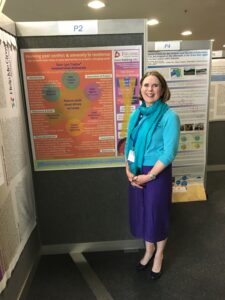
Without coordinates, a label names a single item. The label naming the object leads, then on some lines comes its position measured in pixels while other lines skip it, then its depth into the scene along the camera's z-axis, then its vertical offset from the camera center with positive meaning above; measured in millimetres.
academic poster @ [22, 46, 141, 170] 1697 -9
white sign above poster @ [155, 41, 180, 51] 2678 +568
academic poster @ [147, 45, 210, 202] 2725 -109
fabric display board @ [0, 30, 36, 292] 1385 -392
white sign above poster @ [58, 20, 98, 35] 1646 +494
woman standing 1516 -389
